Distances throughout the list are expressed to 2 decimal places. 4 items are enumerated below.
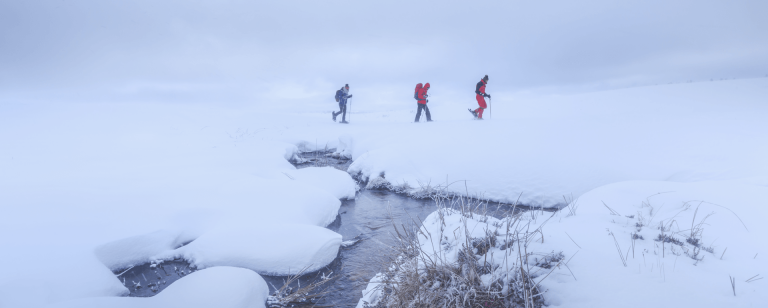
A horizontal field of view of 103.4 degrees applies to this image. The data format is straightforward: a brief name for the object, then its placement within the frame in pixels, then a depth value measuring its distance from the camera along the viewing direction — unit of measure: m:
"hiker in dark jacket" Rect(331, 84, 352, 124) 14.88
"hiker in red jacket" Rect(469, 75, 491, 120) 12.27
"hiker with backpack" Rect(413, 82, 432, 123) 13.05
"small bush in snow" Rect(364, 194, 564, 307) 1.86
